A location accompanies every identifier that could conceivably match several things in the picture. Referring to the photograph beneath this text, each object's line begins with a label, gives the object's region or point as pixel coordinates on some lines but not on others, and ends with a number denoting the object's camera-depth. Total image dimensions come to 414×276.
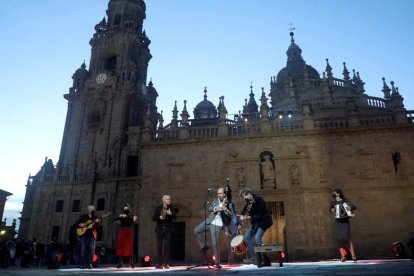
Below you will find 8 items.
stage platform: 3.68
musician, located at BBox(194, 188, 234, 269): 9.23
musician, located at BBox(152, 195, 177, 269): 9.98
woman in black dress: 10.64
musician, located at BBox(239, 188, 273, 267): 9.16
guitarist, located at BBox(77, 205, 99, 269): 11.27
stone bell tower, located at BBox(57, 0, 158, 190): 37.53
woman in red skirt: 11.34
